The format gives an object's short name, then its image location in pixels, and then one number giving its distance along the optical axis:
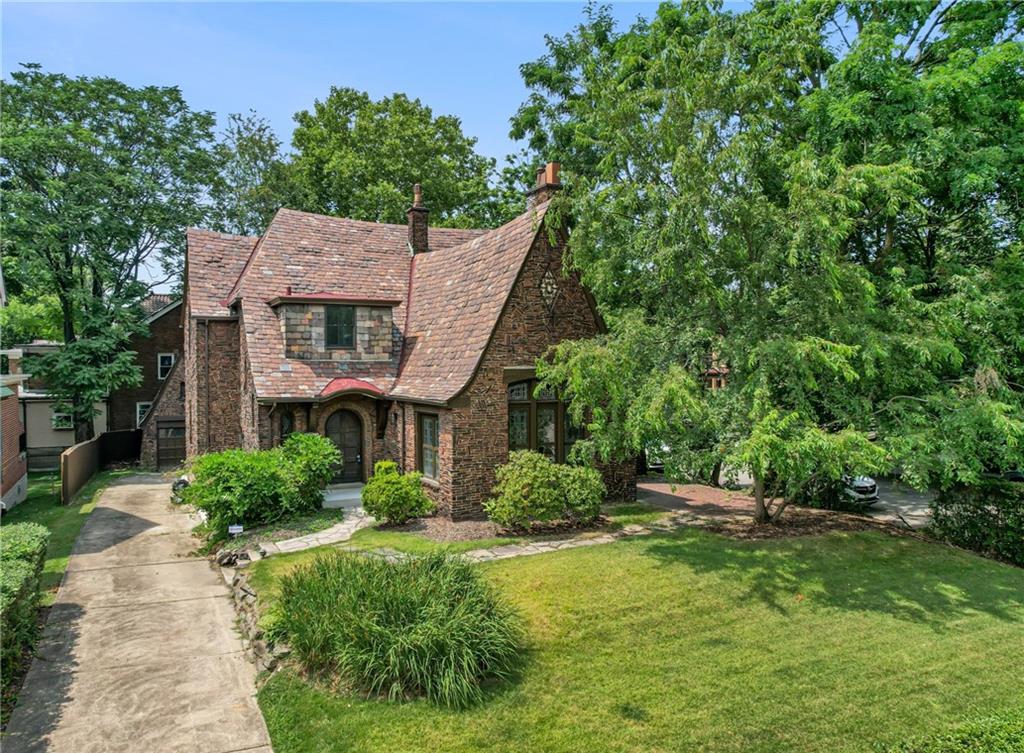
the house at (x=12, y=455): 17.61
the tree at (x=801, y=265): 10.46
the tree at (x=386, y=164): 33.75
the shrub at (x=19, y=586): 7.43
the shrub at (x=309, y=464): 14.49
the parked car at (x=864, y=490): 17.88
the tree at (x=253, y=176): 37.88
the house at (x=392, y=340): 14.30
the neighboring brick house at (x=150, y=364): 29.95
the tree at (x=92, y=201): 24.36
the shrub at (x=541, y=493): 12.82
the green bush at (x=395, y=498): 13.40
